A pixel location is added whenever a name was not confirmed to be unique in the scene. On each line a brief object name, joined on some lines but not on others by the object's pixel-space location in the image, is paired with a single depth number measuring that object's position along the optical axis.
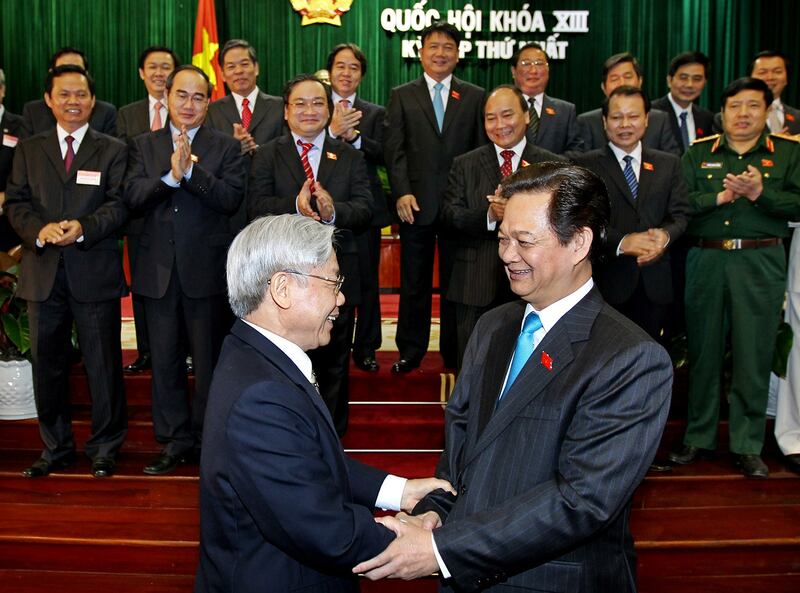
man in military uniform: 4.30
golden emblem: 10.00
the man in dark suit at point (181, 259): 4.25
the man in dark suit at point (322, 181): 4.37
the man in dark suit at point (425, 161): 5.00
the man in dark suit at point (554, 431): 1.84
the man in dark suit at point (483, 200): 4.38
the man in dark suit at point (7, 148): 5.16
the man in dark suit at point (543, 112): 5.12
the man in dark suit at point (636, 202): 4.30
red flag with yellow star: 8.29
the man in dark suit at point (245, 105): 5.16
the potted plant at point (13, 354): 4.76
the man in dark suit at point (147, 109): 5.15
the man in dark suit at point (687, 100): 5.55
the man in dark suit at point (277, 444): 1.81
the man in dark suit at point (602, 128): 5.00
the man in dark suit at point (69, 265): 4.23
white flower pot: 4.81
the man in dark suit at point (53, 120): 5.41
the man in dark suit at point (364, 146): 4.87
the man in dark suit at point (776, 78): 5.49
